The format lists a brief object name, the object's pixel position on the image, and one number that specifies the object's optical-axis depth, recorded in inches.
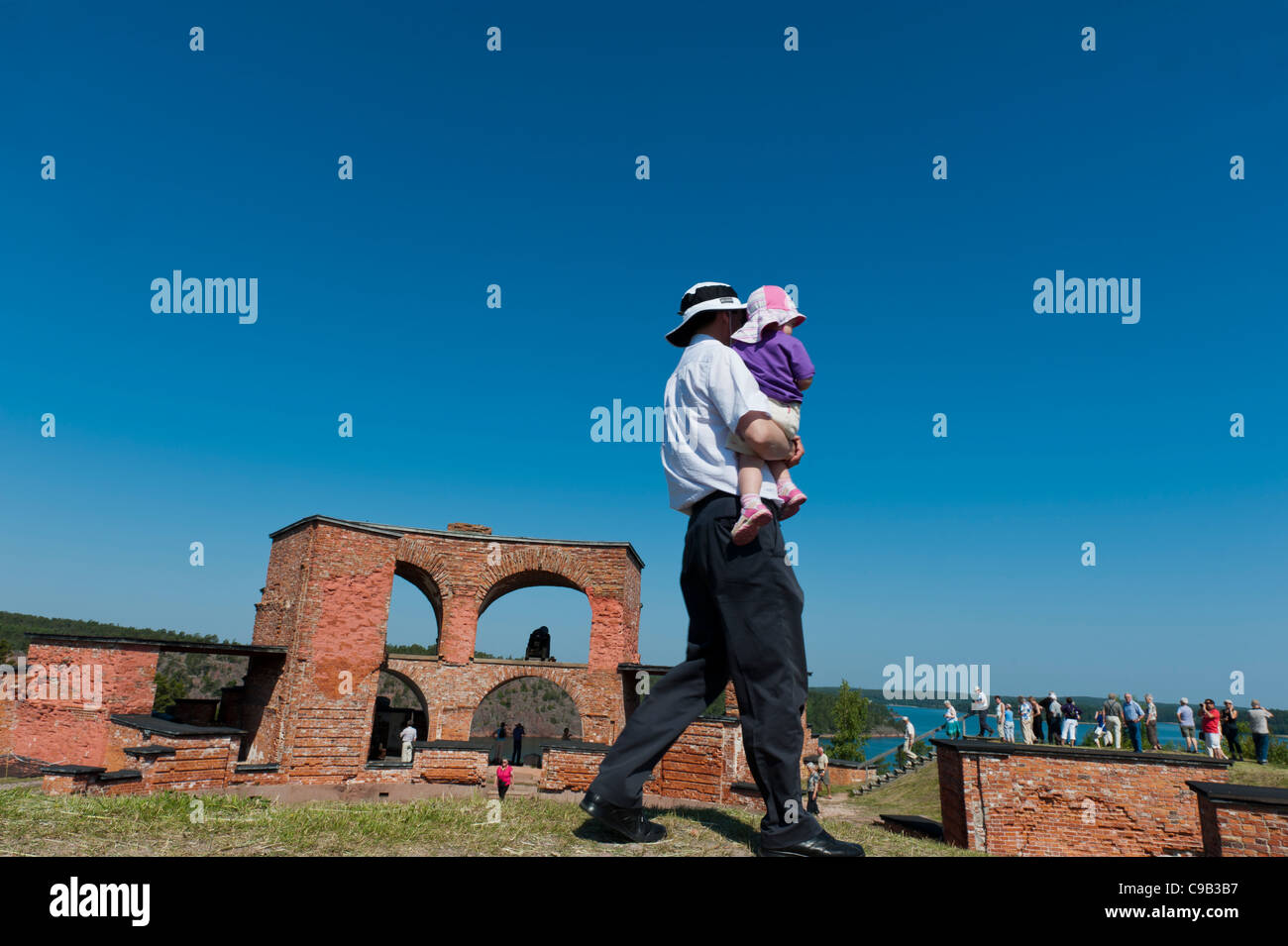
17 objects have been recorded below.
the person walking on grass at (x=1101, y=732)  679.6
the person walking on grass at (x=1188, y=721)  653.9
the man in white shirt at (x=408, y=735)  737.0
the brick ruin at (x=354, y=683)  255.0
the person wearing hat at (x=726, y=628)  98.5
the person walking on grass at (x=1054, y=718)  657.6
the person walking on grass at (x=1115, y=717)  660.7
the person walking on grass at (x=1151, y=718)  628.4
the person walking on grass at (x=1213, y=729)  595.5
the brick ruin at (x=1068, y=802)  390.0
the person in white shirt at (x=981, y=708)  660.1
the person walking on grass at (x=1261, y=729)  602.5
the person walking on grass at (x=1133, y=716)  597.9
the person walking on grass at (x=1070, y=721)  649.0
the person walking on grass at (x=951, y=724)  701.3
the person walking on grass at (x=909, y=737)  856.8
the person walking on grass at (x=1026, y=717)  679.0
